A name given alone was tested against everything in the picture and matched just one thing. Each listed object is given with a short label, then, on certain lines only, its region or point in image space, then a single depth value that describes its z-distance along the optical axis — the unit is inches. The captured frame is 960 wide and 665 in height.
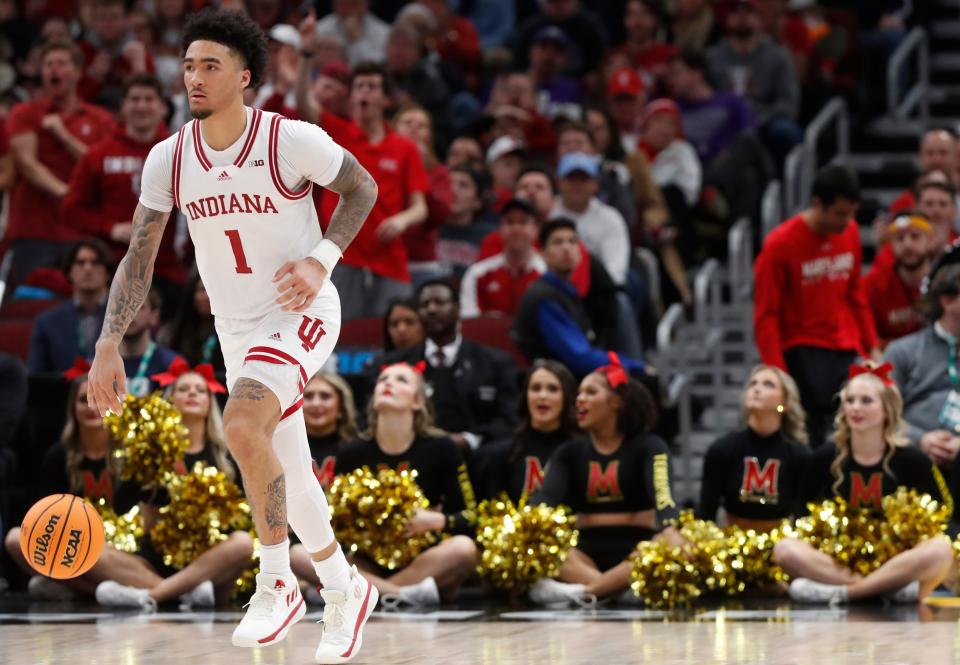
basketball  590.2
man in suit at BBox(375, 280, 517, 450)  845.2
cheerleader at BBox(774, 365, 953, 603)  729.0
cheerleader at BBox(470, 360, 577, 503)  802.2
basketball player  521.3
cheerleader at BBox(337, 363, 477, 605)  759.7
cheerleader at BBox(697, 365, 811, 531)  787.4
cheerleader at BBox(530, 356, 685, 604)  768.3
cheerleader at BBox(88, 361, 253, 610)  749.9
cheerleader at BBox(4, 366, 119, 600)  789.9
